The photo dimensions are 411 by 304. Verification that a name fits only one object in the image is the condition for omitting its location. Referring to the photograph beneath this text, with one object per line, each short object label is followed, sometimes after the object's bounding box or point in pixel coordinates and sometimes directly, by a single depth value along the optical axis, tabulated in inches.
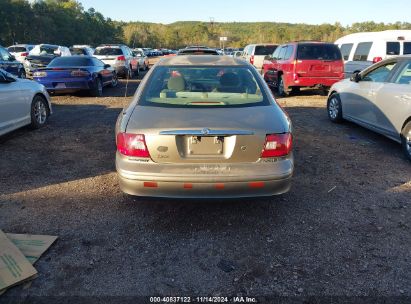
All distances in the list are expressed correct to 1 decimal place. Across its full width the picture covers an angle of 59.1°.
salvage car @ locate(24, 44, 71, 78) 646.5
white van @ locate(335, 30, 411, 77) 463.2
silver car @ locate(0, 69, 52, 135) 243.0
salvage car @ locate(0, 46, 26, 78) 500.7
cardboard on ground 107.7
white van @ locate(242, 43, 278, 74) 734.5
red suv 442.3
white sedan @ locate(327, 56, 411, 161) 220.2
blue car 432.8
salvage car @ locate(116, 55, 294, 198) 126.6
